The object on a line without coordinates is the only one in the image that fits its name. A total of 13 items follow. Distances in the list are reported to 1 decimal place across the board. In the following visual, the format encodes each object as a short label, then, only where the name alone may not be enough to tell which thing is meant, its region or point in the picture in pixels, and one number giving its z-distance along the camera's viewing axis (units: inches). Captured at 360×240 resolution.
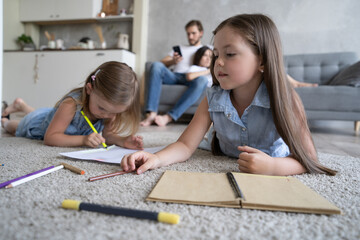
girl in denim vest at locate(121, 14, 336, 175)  25.4
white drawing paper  28.2
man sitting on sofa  86.7
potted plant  128.5
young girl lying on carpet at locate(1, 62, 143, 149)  35.9
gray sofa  74.7
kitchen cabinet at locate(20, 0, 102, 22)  121.2
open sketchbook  16.7
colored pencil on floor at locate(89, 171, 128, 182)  21.3
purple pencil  18.8
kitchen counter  110.9
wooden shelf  120.0
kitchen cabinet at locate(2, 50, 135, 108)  114.3
